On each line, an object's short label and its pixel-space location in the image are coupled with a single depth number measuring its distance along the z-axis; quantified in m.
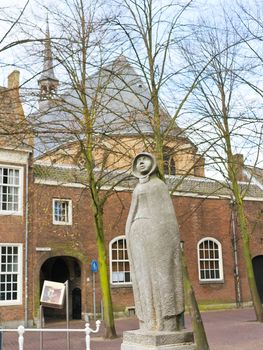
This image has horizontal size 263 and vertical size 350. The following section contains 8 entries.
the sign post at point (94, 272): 23.42
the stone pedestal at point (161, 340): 5.85
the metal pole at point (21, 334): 8.21
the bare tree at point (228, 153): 16.18
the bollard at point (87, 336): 9.11
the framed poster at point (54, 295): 11.10
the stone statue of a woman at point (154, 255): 6.10
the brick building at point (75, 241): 21.56
